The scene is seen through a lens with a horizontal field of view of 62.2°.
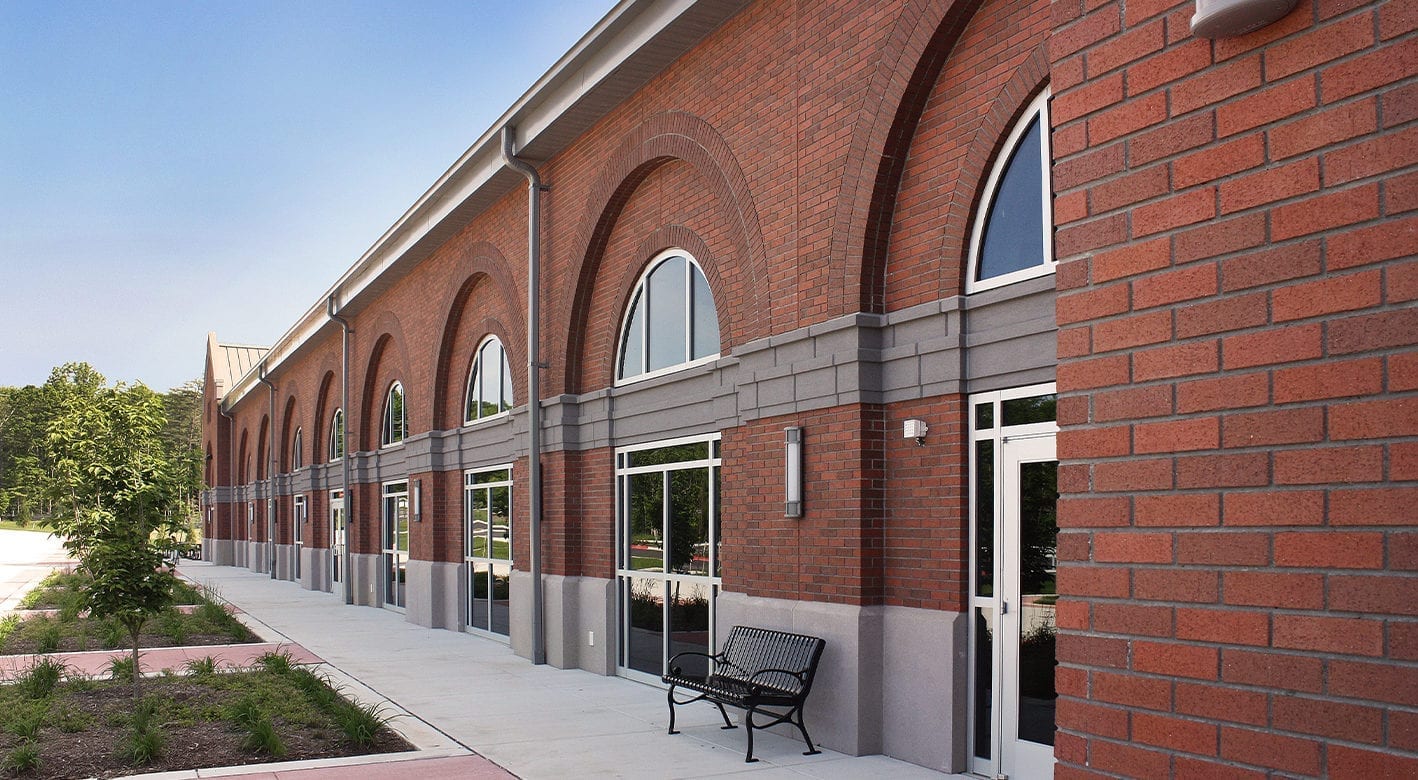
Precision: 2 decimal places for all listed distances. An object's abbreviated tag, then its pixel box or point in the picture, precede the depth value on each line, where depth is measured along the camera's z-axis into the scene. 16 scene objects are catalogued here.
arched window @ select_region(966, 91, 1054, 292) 8.15
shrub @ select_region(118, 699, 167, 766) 8.87
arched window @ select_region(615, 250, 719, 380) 12.66
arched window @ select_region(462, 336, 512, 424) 18.64
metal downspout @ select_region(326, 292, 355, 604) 26.31
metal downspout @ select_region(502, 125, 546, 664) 15.34
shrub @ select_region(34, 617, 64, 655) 15.88
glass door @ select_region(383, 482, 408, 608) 24.55
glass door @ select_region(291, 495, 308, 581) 35.12
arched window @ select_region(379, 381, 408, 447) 24.81
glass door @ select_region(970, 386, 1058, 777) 8.05
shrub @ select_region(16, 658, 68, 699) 11.68
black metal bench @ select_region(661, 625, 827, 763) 9.24
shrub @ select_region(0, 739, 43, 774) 8.51
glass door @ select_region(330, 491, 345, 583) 29.50
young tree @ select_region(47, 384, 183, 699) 11.89
